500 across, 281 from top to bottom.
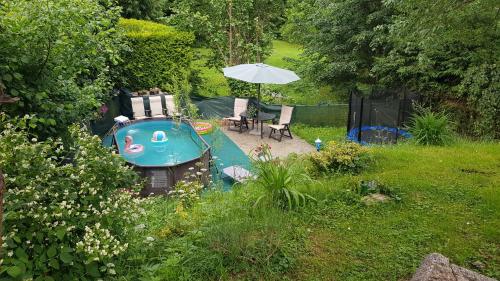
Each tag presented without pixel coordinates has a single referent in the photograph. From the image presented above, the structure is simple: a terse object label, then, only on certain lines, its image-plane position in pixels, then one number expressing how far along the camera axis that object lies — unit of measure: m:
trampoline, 9.68
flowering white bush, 2.29
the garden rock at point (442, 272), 2.87
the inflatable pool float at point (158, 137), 12.02
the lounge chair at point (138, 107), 13.25
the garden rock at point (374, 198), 4.62
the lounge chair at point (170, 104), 13.66
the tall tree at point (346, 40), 12.16
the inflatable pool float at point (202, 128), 12.58
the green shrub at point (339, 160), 5.69
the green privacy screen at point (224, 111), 12.51
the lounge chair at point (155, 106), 13.49
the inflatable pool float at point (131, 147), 11.01
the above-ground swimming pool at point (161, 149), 7.97
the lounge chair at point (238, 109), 13.26
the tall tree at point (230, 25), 16.33
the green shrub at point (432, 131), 7.67
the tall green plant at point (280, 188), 4.41
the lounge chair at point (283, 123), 12.16
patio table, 12.51
